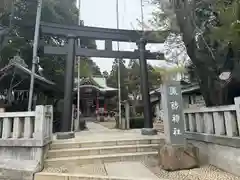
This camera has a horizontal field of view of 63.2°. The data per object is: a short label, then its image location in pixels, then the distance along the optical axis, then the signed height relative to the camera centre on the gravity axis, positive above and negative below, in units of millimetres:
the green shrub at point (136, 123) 12164 -249
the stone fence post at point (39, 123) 4836 -70
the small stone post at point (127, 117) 11570 +119
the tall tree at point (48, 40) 11180 +5375
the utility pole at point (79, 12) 11430 +6292
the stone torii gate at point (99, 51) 7098 +2864
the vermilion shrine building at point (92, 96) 21438 +2731
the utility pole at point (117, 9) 11977 +7009
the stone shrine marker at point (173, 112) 4938 +167
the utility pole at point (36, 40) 7069 +2924
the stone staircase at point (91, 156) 4449 -1004
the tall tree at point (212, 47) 5008 +1948
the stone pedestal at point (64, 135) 6637 -516
